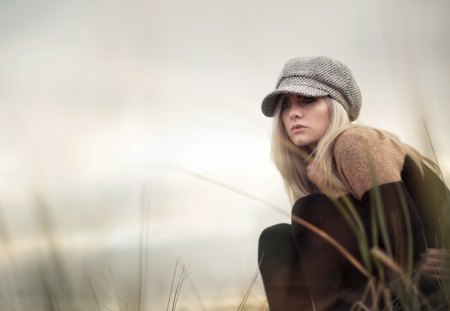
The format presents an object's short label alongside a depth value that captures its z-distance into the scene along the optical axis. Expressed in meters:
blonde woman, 1.33
